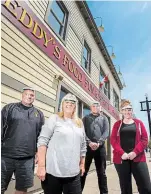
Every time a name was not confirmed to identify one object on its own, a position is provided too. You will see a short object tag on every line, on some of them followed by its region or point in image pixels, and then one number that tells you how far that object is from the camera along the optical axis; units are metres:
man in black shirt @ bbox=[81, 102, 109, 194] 3.51
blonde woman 1.91
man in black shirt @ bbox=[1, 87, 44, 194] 2.52
